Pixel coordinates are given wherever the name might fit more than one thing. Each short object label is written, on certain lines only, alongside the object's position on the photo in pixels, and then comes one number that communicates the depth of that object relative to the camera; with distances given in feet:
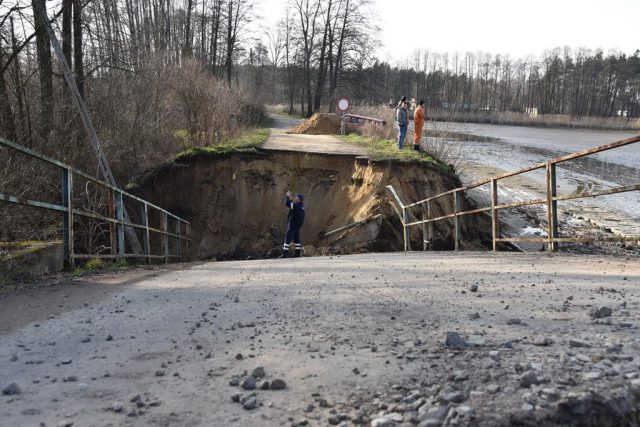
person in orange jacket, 58.85
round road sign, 88.94
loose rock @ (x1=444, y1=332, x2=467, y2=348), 10.73
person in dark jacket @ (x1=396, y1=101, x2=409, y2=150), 61.31
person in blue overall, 48.93
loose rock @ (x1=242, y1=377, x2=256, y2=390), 9.25
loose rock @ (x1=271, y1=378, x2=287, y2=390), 9.22
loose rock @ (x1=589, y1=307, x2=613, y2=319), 12.51
